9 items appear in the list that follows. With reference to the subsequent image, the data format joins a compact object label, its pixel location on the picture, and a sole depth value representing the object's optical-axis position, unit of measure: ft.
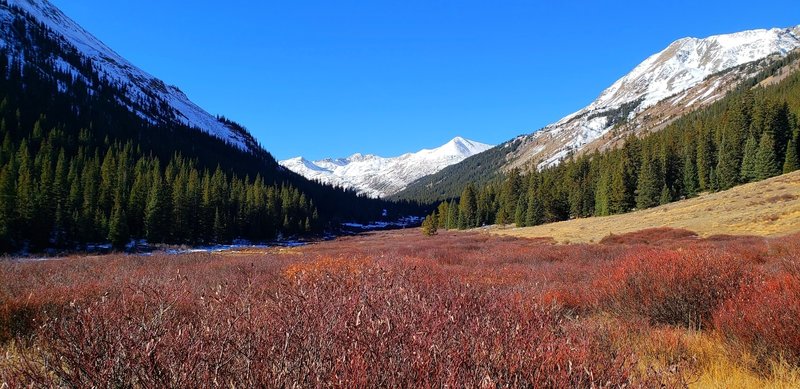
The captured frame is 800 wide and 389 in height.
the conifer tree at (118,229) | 159.02
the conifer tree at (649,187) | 188.65
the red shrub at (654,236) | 80.17
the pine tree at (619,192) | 196.54
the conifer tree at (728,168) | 178.50
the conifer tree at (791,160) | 165.17
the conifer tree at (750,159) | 173.13
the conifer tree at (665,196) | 185.16
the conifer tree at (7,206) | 138.00
